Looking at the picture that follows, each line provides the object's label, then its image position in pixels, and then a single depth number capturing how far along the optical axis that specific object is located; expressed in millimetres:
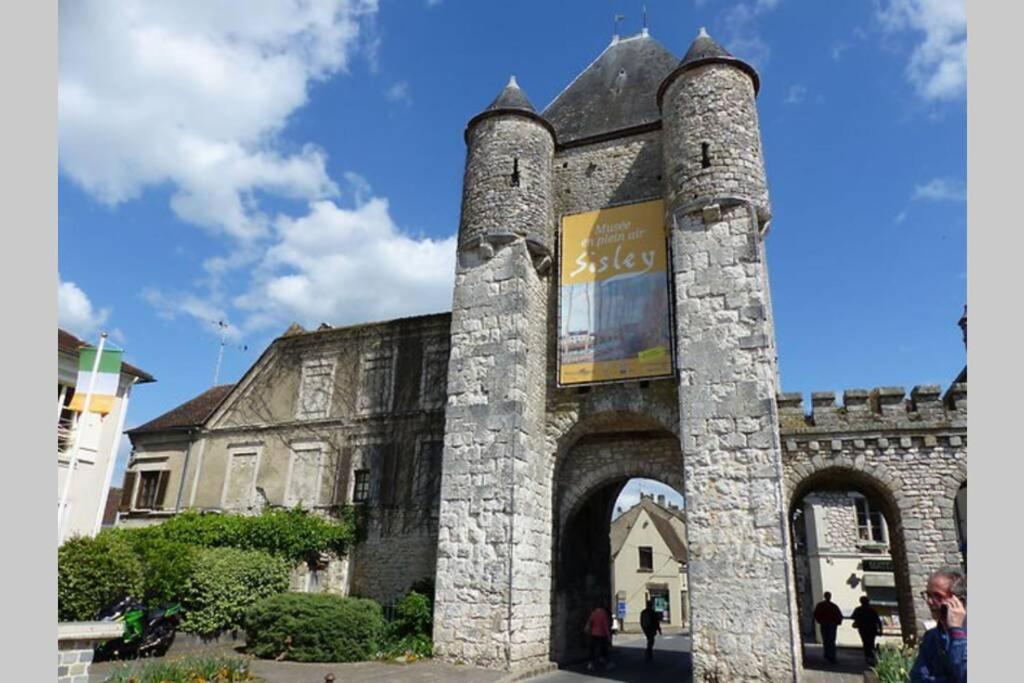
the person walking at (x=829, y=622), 12607
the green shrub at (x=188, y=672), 6932
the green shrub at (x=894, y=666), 6809
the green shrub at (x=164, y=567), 11031
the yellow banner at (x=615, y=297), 12086
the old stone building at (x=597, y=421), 10195
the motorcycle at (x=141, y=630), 10398
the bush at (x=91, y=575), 9367
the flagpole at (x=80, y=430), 8719
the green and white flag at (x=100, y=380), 9266
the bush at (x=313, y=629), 10445
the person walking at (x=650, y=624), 14635
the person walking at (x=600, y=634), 12281
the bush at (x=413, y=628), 10828
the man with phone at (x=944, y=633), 2717
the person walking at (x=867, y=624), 12438
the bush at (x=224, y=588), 11430
